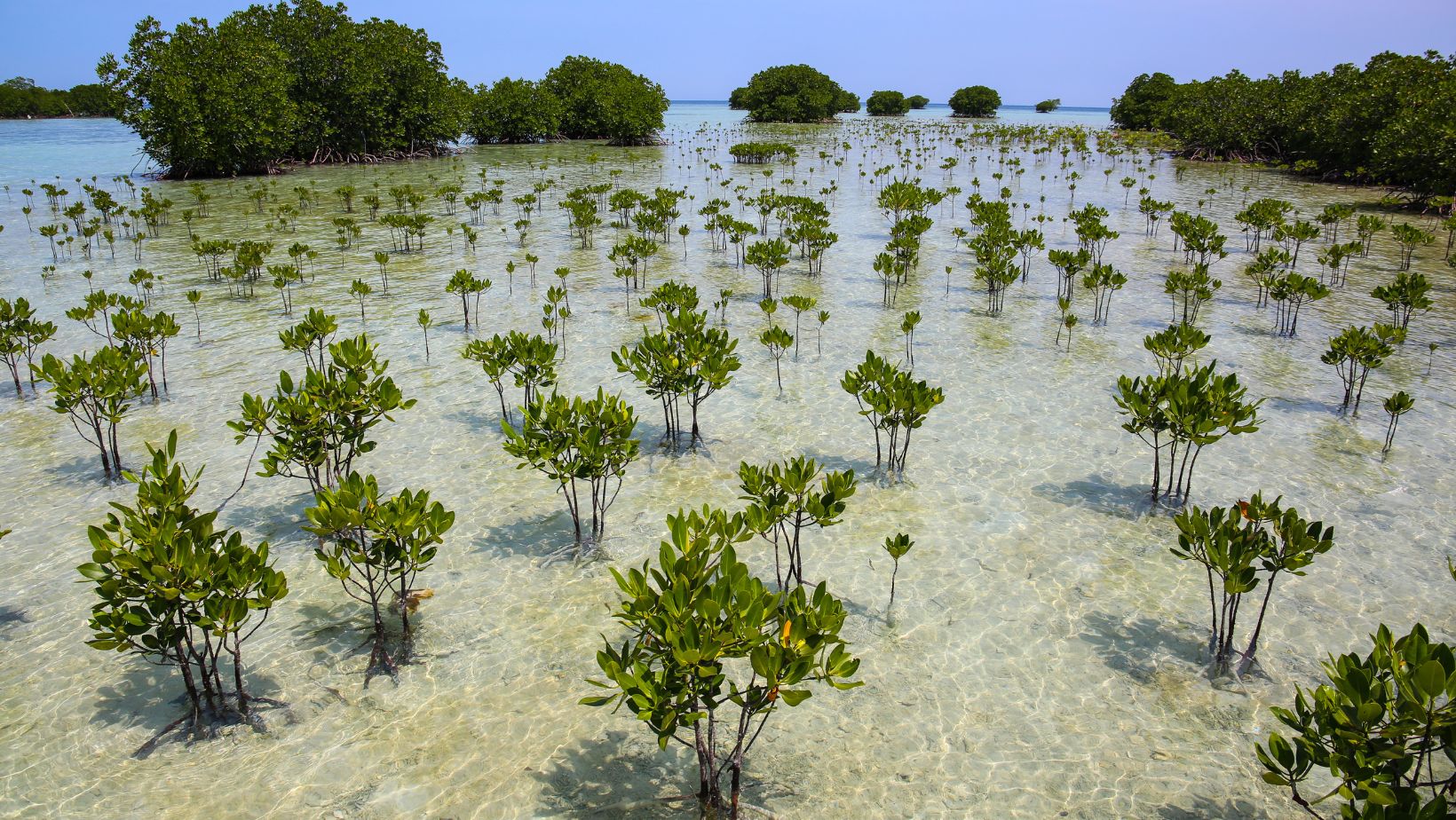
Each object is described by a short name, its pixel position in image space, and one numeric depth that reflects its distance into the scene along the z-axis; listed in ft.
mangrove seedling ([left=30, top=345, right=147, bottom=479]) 25.11
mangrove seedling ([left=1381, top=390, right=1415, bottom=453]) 29.73
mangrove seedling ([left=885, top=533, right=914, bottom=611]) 20.39
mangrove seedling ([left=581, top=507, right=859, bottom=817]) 12.37
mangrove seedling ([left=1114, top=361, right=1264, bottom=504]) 24.06
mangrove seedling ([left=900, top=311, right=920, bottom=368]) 40.16
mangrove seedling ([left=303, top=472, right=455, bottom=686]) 18.01
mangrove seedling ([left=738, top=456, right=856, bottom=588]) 19.43
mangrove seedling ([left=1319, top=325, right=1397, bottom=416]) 32.89
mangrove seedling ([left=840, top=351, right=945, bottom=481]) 27.17
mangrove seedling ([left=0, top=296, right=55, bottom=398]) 32.53
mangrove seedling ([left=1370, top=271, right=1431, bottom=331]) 40.11
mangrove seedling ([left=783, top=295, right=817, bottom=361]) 42.01
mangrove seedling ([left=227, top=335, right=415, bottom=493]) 22.52
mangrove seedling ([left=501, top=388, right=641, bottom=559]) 23.07
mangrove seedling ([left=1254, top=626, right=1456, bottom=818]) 10.98
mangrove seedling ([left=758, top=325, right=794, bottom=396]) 35.76
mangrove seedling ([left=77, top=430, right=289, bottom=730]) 14.80
